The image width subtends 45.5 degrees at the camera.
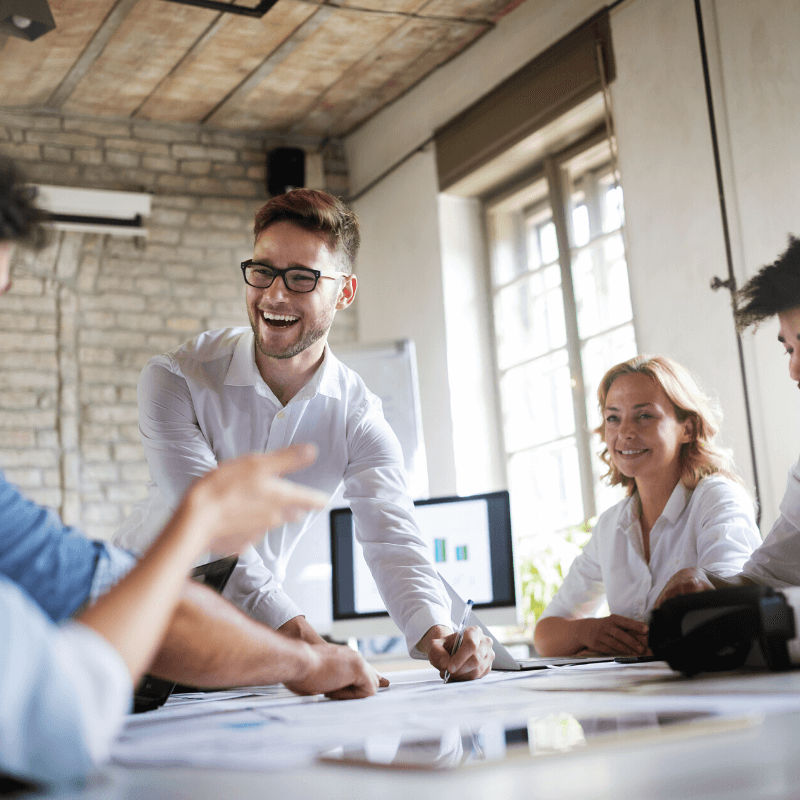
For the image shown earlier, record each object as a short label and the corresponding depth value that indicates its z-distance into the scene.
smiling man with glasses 2.03
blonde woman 2.21
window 4.55
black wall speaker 5.70
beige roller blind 4.16
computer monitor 2.85
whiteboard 4.11
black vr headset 1.16
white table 0.56
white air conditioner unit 5.20
